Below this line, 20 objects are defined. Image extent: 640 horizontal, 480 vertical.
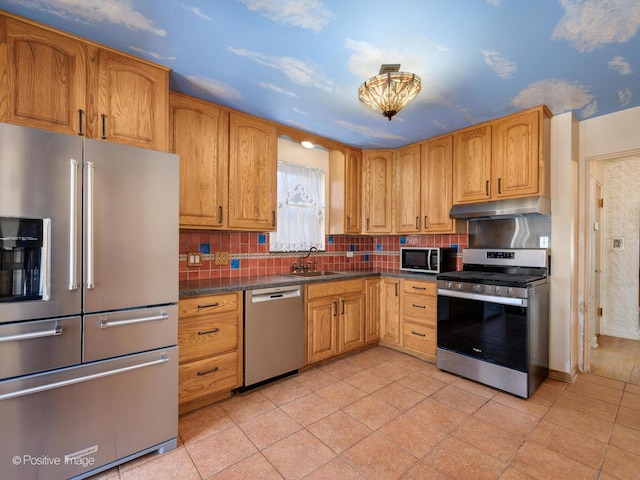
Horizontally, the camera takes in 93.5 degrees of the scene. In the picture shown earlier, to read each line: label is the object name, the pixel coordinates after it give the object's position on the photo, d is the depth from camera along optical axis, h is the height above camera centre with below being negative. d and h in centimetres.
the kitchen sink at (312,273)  329 -38
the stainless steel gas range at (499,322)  242 -71
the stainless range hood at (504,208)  256 +30
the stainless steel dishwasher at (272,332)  246 -80
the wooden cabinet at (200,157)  234 +68
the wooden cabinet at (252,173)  265 +62
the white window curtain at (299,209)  338 +37
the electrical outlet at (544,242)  280 -2
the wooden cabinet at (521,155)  259 +76
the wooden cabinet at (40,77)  153 +87
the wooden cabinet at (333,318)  288 -80
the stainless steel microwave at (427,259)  327 -22
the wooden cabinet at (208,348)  212 -81
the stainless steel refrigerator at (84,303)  139 -33
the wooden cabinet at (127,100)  178 +87
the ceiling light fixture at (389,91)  175 +90
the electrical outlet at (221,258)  282 -17
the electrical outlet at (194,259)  265 -17
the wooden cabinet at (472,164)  291 +76
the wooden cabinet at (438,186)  321 +59
